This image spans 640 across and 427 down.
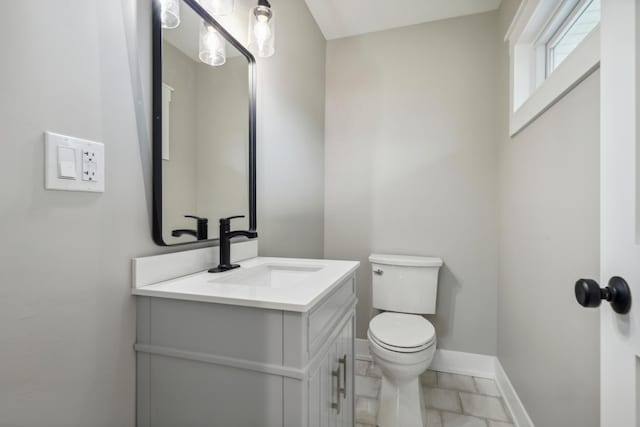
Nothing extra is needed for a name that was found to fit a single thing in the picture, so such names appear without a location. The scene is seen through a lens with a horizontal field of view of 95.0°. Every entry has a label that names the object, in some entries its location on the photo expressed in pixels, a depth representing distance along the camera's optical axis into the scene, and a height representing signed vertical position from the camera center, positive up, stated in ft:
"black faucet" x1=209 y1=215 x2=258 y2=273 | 3.55 -0.44
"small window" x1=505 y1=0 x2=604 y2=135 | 3.17 +2.55
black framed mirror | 2.98 +1.06
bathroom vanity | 2.33 -1.20
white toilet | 4.79 -2.12
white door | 1.73 +0.07
